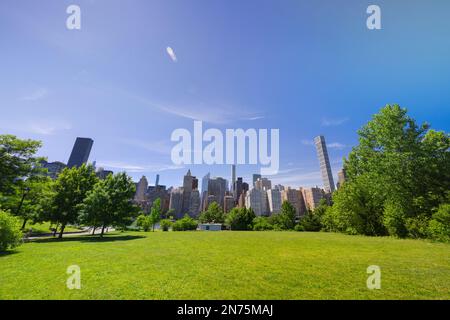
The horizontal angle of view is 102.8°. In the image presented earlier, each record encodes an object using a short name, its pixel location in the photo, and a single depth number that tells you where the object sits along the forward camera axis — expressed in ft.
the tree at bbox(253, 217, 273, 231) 175.57
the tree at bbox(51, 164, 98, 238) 71.05
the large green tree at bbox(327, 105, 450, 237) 63.93
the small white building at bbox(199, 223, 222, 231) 189.16
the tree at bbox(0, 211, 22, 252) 39.10
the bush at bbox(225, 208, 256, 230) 178.70
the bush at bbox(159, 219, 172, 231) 158.69
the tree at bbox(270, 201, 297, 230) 169.17
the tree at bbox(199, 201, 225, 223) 229.86
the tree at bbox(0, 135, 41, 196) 66.33
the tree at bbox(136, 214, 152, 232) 150.20
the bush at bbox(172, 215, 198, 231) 160.73
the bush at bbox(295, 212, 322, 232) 151.33
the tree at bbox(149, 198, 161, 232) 162.18
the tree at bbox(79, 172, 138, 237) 71.00
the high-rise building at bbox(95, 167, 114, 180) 547.24
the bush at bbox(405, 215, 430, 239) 60.23
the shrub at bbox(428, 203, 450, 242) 50.06
